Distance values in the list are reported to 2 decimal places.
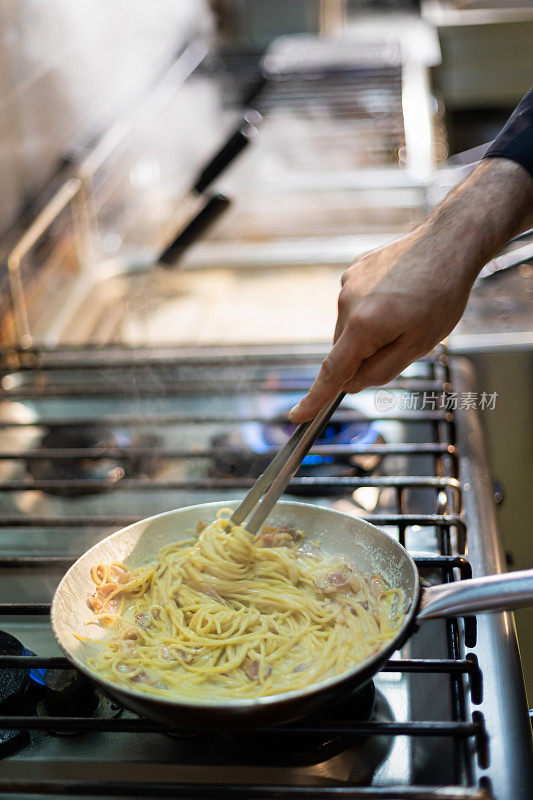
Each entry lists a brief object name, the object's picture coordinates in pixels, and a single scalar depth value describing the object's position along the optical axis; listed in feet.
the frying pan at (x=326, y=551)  2.51
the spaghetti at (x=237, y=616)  2.90
